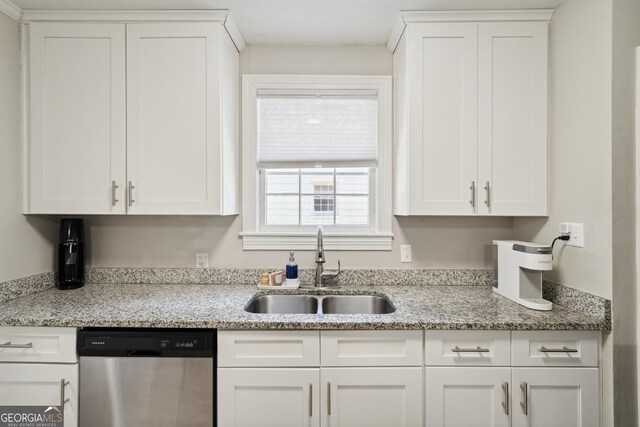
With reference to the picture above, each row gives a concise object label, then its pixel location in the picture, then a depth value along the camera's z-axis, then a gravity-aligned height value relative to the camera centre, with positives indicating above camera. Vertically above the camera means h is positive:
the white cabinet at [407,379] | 1.54 -0.74
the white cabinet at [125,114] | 1.91 +0.54
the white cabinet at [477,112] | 1.91 +0.55
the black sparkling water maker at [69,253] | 2.05 -0.24
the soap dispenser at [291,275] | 2.15 -0.38
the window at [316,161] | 2.26 +0.34
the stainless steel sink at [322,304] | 2.09 -0.55
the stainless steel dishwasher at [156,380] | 1.53 -0.73
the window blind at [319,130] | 2.30 +0.54
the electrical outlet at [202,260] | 2.26 -0.31
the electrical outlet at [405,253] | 2.26 -0.26
